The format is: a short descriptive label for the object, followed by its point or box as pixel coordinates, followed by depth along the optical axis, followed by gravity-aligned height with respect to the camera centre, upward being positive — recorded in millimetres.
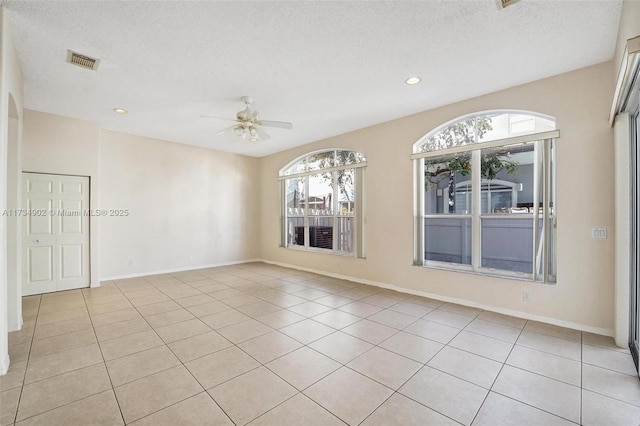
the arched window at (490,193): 3588 +290
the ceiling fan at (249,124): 3939 +1281
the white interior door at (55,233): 4641 -350
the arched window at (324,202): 5750 +259
